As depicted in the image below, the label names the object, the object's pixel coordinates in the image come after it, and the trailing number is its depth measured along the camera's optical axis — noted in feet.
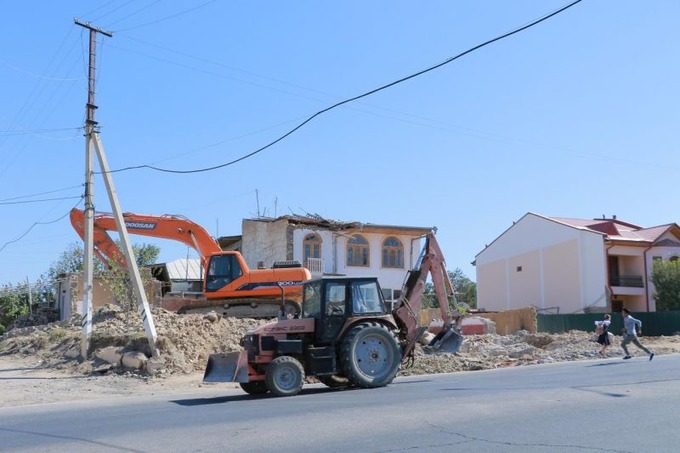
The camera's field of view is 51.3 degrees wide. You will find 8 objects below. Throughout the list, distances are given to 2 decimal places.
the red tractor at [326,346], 49.67
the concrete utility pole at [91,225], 72.90
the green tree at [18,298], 184.24
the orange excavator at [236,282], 87.71
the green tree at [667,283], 159.22
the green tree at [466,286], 304.09
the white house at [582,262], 166.40
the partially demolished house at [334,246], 163.43
